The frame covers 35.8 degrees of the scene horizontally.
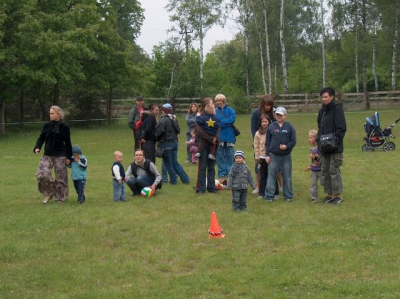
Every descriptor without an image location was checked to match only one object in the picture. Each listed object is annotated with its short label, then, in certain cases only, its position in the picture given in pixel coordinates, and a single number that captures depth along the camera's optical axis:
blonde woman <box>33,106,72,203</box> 11.48
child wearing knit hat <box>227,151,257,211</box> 10.30
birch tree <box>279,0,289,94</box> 46.92
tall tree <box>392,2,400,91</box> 44.18
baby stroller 18.47
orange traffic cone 8.70
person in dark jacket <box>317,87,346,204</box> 10.48
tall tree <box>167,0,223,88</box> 51.84
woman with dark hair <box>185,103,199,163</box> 16.52
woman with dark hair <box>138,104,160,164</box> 13.45
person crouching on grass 12.24
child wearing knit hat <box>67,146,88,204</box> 11.59
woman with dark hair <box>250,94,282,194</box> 11.75
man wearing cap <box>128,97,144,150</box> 15.37
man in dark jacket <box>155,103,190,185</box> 13.41
